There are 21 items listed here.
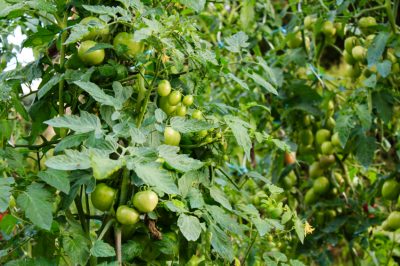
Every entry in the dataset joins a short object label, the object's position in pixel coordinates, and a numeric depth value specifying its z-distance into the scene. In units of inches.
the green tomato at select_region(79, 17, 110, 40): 84.1
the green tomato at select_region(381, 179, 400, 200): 124.5
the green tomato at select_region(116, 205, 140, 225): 84.4
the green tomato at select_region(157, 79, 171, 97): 89.0
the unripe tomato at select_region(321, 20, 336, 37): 134.6
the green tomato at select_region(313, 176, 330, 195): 135.6
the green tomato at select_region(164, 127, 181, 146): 87.2
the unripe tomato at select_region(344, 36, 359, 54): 131.1
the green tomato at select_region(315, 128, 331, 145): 134.4
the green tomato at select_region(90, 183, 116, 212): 85.3
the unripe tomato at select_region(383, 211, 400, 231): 122.8
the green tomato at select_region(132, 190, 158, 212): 83.4
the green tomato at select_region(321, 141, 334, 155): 132.3
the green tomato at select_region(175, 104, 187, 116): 91.3
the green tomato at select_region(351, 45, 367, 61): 128.7
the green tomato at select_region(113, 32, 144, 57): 90.4
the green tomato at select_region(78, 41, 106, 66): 90.0
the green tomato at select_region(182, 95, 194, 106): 90.4
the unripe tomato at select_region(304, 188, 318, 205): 137.4
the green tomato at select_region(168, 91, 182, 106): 89.8
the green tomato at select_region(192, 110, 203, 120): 91.5
